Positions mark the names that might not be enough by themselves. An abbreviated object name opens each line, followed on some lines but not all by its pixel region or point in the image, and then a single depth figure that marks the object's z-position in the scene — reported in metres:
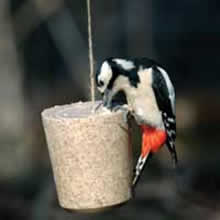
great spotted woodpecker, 7.00
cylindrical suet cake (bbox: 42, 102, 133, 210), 6.87
